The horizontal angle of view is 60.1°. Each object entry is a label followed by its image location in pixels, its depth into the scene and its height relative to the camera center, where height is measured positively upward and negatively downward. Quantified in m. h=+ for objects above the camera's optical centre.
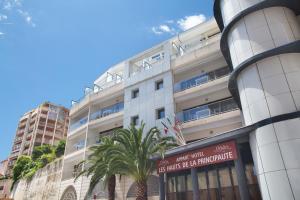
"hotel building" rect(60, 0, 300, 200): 12.69 +7.69
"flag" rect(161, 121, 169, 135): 21.62 +7.11
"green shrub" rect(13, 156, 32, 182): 47.62 +9.41
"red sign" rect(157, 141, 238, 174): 14.92 +3.40
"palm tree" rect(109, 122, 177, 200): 18.83 +4.31
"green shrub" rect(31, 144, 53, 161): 51.38 +12.88
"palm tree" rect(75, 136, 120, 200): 19.11 +3.67
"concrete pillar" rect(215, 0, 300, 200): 11.88 +6.14
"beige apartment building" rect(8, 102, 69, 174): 77.88 +26.30
